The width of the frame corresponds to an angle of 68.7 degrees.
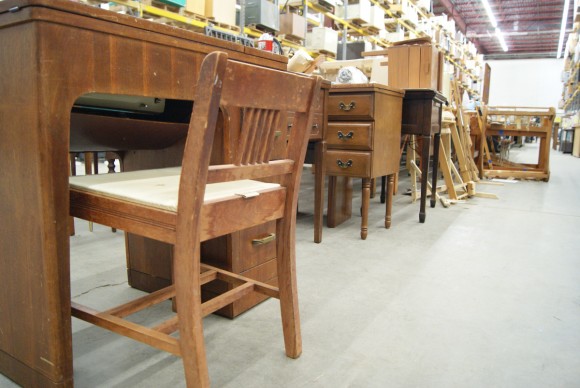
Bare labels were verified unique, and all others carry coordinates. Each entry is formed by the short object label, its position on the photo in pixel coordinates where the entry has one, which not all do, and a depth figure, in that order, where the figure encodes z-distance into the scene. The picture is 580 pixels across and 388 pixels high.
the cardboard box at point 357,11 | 6.09
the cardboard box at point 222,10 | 3.83
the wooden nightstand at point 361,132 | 2.30
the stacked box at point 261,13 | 4.35
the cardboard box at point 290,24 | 4.97
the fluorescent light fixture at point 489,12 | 12.84
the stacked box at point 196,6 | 3.66
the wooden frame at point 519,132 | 5.06
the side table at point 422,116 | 2.66
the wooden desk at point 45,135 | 0.84
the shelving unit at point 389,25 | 3.60
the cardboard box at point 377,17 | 6.50
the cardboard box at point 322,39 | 5.55
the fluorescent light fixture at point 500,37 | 16.54
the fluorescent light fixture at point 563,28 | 12.49
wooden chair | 0.78
